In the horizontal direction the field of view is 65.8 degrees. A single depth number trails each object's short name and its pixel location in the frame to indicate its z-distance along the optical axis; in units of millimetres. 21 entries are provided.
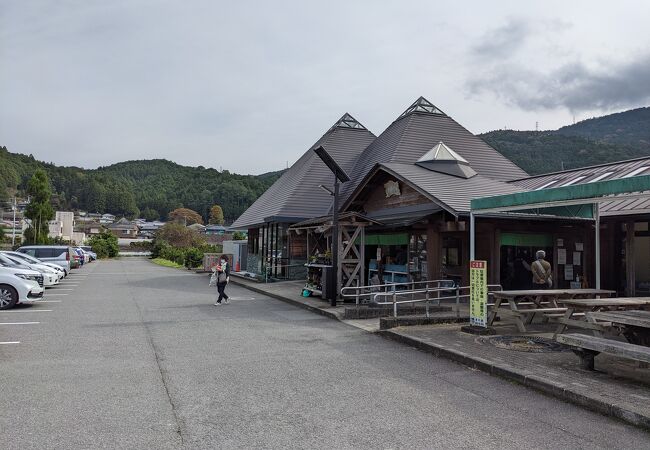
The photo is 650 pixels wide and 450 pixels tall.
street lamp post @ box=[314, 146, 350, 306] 13227
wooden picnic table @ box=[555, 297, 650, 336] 7198
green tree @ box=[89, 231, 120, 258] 61262
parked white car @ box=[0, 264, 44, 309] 12852
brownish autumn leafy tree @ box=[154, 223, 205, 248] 60719
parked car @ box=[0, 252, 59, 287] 16594
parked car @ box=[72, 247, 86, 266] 34938
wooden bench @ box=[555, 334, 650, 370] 5582
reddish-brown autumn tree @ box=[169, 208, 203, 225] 104562
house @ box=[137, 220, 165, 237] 124819
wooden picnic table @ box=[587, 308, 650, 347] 6457
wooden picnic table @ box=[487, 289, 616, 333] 9195
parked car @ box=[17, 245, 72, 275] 24156
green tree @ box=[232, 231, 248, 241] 54156
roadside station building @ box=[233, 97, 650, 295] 13633
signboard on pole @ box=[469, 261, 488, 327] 9156
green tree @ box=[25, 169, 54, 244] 42062
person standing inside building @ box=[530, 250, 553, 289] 11000
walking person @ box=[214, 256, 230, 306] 14367
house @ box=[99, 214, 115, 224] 131600
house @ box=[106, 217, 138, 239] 120812
